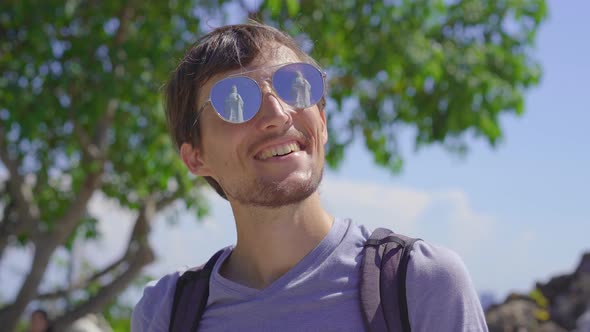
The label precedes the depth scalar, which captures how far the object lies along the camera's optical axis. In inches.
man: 71.7
